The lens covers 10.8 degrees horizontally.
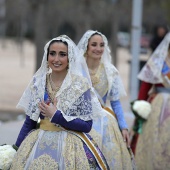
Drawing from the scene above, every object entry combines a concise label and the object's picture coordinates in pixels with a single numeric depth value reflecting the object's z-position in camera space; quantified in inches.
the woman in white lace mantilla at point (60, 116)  240.1
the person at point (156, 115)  371.7
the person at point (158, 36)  846.3
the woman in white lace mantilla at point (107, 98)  319.0
